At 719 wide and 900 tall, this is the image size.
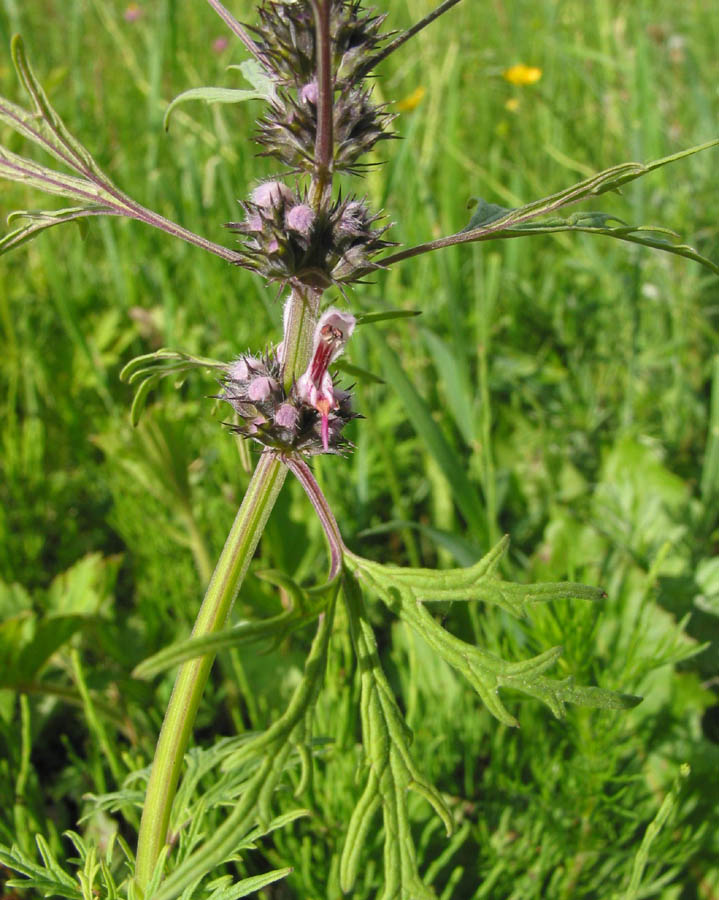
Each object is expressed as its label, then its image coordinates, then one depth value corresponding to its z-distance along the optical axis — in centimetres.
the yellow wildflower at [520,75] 60
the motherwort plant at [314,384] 18
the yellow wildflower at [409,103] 60
